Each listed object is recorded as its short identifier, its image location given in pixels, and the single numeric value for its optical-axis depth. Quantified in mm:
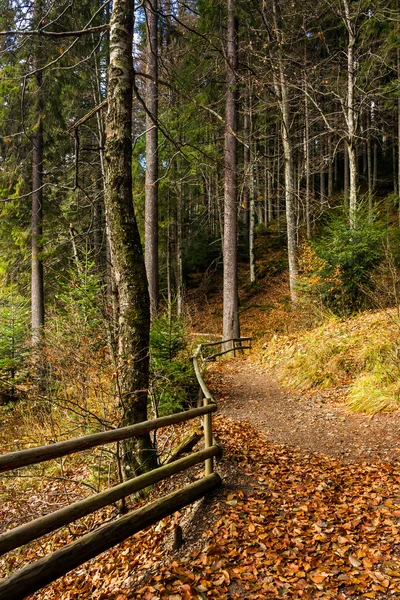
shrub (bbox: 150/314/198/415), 7547
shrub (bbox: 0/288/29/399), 10211
